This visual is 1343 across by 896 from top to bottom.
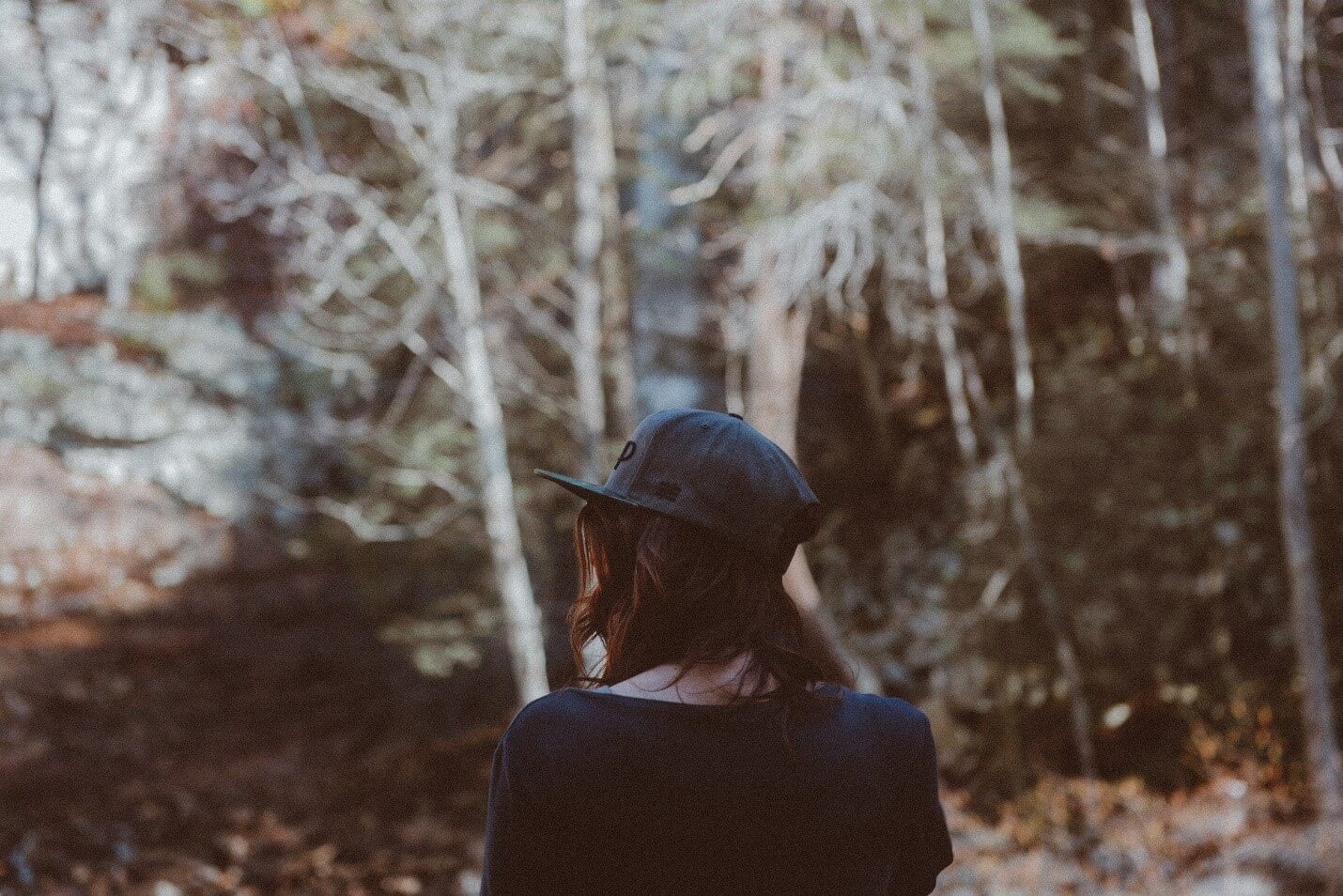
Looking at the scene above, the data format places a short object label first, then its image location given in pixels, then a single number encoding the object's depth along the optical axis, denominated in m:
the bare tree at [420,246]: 8.18
